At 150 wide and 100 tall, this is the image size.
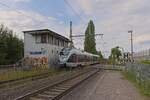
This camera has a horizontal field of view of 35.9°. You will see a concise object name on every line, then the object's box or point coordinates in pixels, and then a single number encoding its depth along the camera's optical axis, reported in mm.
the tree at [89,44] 78662
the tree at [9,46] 45062
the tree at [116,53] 64356
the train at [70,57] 35594
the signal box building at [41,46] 39619
